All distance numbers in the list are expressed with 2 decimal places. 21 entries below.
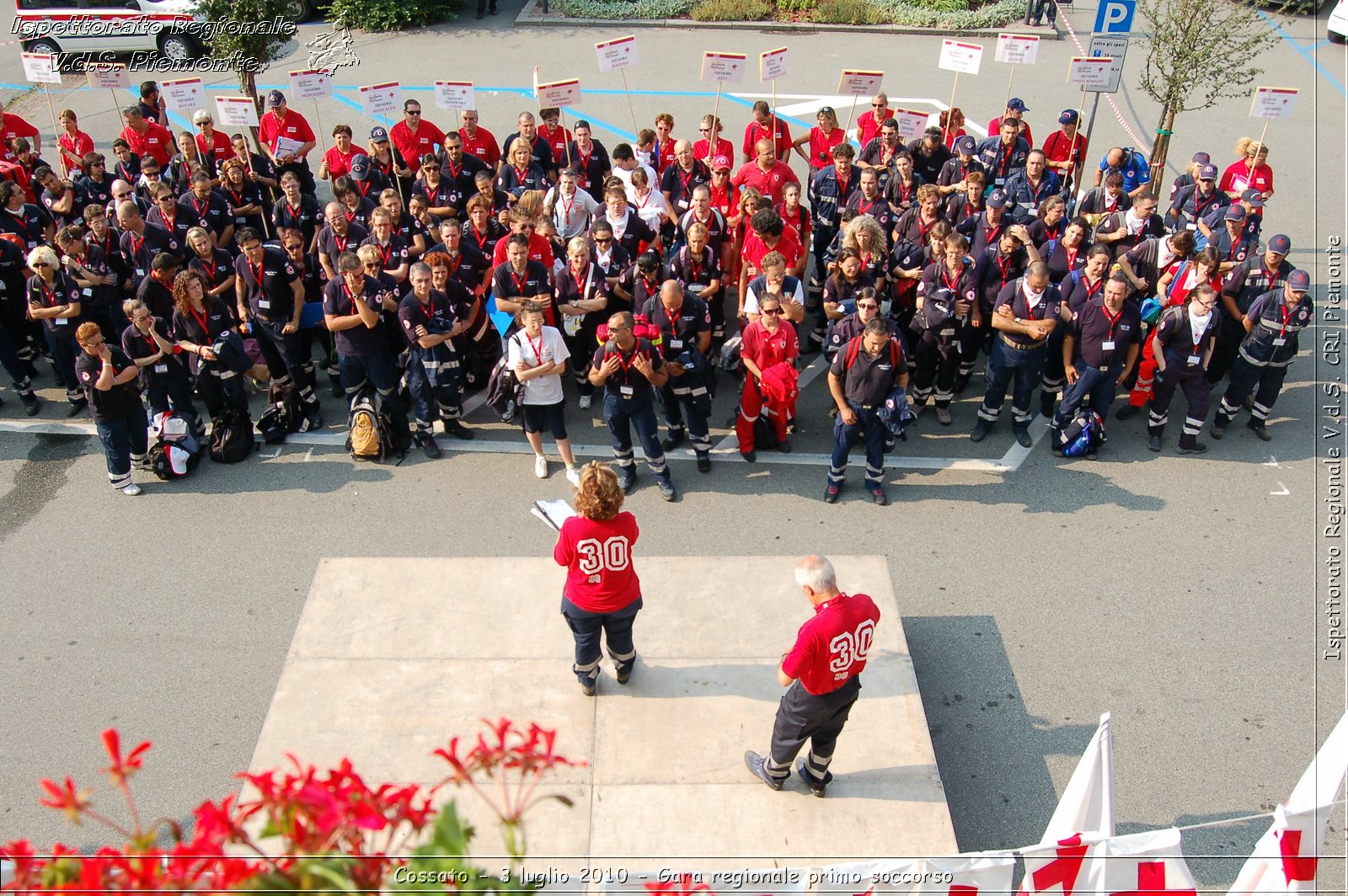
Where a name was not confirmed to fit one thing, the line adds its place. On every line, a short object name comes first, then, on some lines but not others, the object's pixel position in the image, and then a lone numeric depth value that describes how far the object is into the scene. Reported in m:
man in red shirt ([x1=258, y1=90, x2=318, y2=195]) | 11.94
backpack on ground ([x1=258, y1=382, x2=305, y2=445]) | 8.96
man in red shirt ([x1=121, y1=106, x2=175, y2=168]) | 11.79
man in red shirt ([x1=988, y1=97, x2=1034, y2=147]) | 11.09
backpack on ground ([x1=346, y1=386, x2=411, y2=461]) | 8.62
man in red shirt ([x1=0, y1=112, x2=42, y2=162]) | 12.35
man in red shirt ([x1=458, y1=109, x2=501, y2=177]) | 11.77
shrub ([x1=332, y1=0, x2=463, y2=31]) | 21.06
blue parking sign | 11.25
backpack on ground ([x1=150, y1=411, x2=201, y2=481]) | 8.48
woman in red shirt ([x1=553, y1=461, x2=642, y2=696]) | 5.46
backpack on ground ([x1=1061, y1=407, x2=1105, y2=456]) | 8.58
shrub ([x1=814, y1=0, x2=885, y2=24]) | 20.86
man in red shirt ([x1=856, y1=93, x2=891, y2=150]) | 11.75
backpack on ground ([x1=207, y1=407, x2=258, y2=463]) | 8.68
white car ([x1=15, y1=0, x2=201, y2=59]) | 18.80
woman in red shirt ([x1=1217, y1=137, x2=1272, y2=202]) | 10.50
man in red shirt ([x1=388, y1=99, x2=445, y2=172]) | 11.78
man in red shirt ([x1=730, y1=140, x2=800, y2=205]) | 10.59
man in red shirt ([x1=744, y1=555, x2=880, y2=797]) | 4.82
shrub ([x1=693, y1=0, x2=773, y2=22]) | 21.06
